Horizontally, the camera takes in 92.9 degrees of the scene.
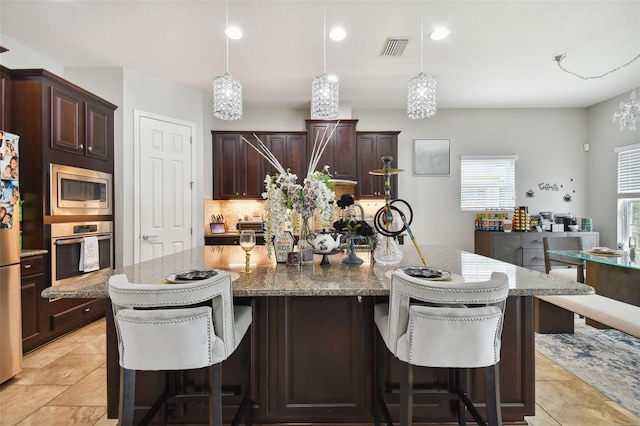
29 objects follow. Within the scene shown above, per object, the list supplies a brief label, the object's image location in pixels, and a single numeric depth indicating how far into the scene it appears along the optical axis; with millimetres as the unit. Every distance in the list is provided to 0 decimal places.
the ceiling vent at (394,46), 3033
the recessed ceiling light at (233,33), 2898
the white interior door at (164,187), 3912
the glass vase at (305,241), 2002
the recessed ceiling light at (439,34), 2912
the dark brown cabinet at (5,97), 2611
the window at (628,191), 4375
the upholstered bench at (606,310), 2130
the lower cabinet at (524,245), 4648
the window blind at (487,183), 5254
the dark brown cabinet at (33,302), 2615
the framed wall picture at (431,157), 5215
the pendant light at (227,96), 2400
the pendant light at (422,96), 2453
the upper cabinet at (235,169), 4742
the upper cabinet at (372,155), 4797
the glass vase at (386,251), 1953
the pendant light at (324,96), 2475
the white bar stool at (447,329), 1146
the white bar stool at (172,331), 1140
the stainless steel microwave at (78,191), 2912
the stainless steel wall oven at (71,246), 2898
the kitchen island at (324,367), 1689
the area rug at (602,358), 2135
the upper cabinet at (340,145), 4695
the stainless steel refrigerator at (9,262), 2164
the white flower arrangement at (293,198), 1885
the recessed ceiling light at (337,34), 2898
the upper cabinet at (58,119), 2809
